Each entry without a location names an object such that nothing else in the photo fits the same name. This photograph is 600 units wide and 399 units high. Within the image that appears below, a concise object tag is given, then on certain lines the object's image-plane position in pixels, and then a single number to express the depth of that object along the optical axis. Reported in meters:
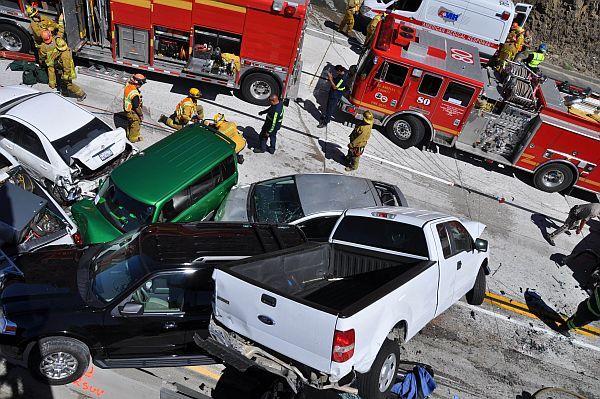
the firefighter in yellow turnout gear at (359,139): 12.06
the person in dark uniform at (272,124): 11.89
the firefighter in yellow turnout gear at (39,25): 12.76
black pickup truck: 6.80
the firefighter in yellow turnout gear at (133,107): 11.52
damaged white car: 9.85
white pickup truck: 6.07
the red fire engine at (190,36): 12.95
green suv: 8.99
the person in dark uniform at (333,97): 13.79
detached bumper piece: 6.62
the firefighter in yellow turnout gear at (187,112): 12.20
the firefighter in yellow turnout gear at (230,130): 12.19
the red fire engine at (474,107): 12.97
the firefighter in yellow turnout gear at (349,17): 18.62
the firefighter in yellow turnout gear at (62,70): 12.38
